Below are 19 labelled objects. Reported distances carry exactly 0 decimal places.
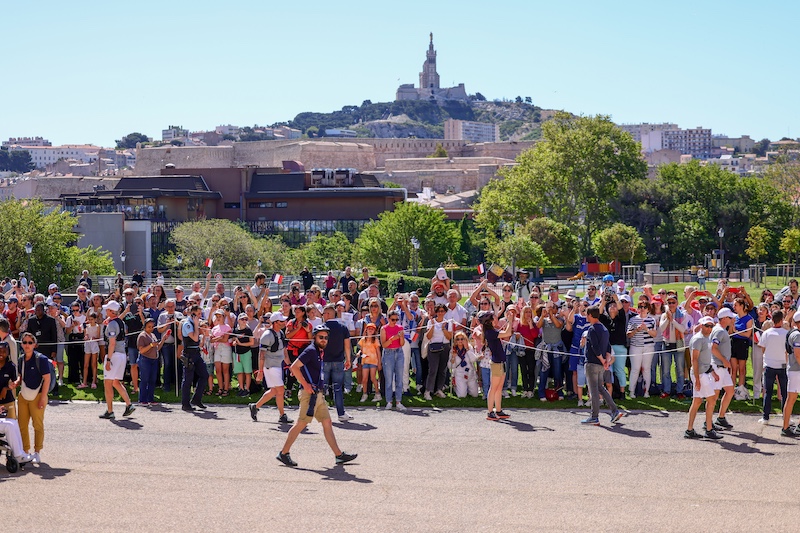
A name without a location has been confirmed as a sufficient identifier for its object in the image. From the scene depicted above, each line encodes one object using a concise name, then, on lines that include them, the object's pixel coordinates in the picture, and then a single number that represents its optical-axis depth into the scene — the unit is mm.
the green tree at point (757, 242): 68688
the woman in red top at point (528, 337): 18047
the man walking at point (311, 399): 13125
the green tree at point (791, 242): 66500
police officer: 17328
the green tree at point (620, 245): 67562
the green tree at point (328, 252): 80062
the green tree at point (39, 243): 51375
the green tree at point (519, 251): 62531
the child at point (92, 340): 19641
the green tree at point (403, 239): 73000
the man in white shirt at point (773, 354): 15312
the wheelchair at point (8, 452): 13039
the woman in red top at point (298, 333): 16641
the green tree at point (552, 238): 69312
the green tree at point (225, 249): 74125
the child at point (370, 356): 17906
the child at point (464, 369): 18062
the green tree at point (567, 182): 81875
